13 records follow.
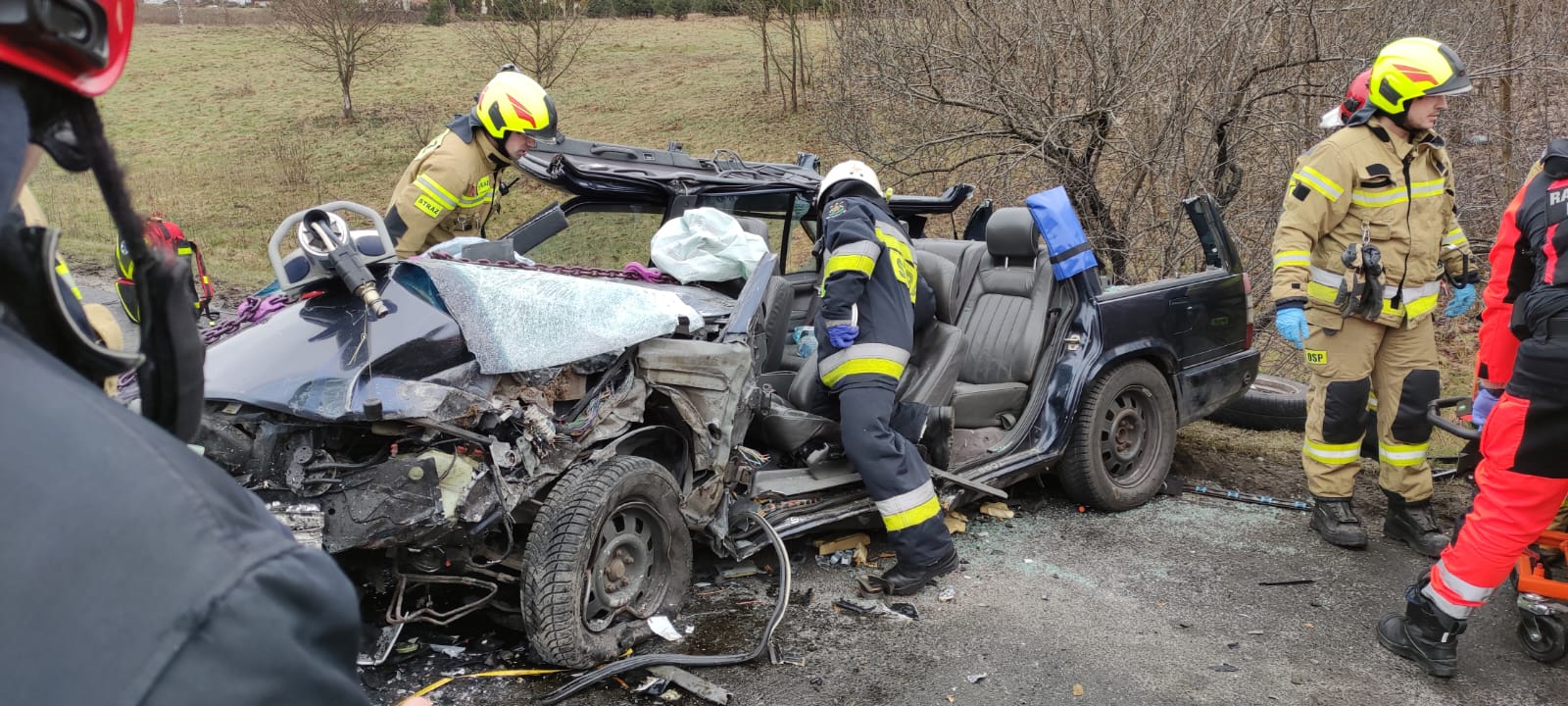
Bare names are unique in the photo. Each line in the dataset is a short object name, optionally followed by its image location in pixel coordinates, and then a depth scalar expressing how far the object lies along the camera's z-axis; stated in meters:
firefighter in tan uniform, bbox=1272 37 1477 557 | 4.81
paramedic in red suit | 3.47
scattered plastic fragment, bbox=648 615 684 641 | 3.82
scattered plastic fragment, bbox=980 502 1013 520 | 5.27
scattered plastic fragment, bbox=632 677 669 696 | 3.49
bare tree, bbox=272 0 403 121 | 20.48
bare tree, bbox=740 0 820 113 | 17.55
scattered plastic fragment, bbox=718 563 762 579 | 4.44
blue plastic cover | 5.13
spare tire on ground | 6.71
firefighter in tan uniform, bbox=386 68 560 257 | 5.50
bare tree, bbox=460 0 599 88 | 17.72
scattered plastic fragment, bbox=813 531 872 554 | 4.74
